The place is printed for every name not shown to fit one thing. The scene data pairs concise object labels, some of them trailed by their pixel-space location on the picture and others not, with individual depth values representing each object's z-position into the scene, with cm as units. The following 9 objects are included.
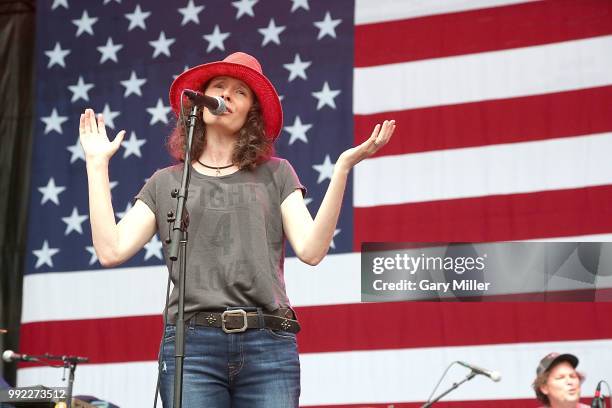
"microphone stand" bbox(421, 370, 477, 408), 848
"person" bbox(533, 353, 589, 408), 875
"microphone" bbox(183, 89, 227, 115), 403
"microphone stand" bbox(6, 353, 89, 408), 868
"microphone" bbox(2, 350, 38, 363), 923
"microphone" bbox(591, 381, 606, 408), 755
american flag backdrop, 980
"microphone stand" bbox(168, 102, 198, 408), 357
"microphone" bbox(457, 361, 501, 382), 819
